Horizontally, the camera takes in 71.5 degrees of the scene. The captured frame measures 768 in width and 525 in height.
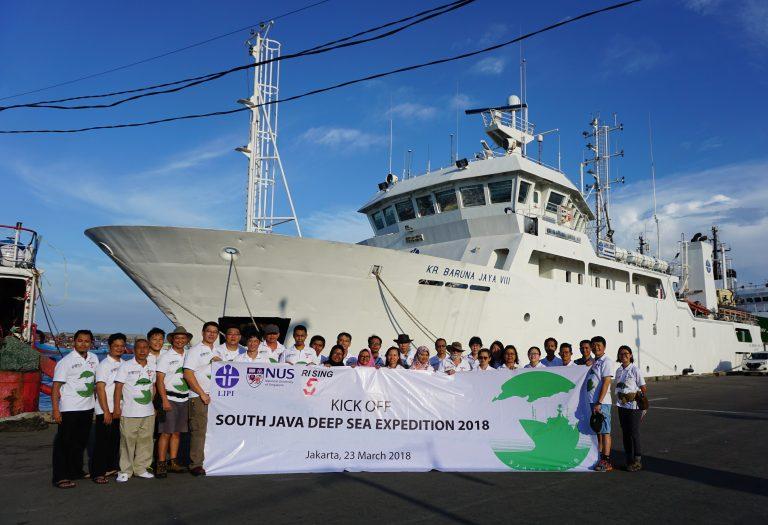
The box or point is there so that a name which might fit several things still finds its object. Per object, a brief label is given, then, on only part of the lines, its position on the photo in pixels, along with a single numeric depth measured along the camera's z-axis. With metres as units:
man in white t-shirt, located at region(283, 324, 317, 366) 7.35
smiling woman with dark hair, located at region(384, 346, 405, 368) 7.41
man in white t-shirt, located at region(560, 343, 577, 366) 7.51
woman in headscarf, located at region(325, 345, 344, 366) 7.45
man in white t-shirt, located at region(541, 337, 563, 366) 8.10
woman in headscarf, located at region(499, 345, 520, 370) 7.51
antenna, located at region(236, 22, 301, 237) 13.84
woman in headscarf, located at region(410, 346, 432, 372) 7.44
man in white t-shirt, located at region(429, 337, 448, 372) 8.18
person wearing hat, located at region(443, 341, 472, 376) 7.65
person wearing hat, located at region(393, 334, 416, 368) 8.20
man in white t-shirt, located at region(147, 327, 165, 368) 6.26
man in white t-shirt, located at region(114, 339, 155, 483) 5.86
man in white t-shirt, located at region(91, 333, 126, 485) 5.75
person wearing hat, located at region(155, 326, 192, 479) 6.02
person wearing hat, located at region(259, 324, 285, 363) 6.90
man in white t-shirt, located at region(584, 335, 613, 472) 6.50
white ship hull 11.59
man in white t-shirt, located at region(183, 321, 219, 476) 6.07
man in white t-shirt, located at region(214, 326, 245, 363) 6.54
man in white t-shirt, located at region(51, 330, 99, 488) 5.55
